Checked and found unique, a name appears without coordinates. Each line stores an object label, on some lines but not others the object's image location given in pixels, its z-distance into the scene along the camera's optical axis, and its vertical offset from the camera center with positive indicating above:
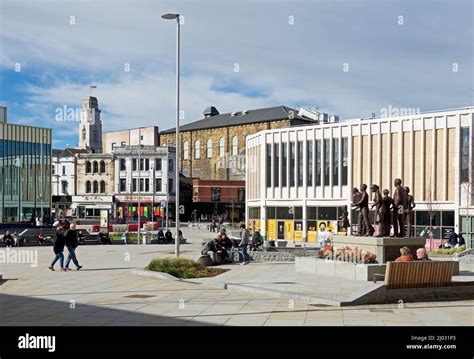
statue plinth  19.55 -1.64
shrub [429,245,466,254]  31.70 -2.93
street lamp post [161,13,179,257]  24.31 +4.66
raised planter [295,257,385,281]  18.41 -2.34
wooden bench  15.02 -1.99
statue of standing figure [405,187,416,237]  21.47 -0.57
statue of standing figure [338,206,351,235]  29.78 -1.26
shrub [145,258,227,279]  19.70 -2.42
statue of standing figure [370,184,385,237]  20.42 -0.67
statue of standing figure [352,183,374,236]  21.13 -0.66
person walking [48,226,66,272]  22.17 -1.81
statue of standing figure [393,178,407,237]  20.81 -0.51
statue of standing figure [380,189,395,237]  20.44 -0.70
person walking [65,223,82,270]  22.44 -1.76
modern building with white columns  47.53 +2.17
